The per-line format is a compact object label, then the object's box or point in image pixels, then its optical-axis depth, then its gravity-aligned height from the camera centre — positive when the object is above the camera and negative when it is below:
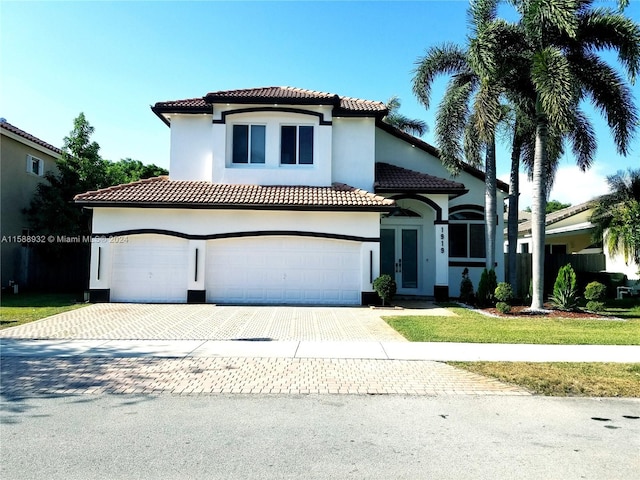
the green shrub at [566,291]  14.19 -0.64
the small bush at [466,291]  16.37 -0.79
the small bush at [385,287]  14.88 -0.63
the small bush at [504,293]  14.19 -0.72
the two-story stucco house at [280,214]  15.80 +1.89
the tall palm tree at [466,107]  14.25 +5.52
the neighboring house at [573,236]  21.27 +2.05
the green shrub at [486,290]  15.43 -0.69
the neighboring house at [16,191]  19.03 +3.09
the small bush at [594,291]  14.05 -0.61
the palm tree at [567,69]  12.51 +5.84
